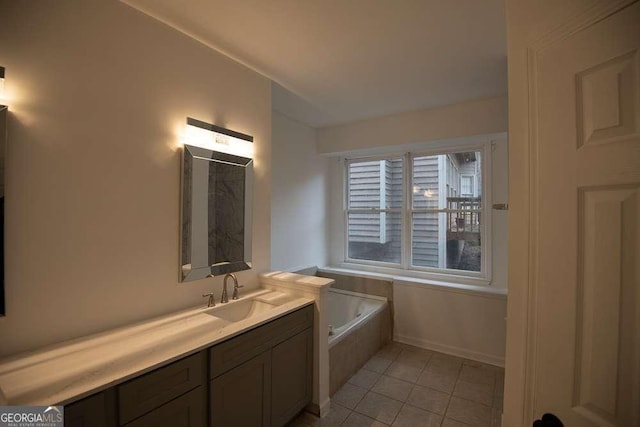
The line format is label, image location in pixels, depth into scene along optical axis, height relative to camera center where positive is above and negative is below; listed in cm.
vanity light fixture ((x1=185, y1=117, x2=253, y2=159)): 187 +55
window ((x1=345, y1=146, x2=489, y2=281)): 331 +2
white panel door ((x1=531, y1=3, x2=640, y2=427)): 63 -2
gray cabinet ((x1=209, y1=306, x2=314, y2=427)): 146 -96
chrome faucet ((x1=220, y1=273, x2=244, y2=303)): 196 -54
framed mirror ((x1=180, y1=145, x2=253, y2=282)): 183 +1
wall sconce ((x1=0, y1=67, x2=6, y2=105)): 117 +53
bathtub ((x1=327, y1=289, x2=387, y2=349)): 325 -110
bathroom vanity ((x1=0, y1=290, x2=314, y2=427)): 104 -71
